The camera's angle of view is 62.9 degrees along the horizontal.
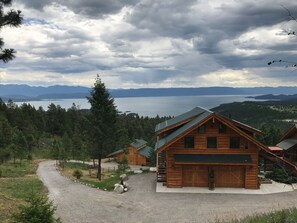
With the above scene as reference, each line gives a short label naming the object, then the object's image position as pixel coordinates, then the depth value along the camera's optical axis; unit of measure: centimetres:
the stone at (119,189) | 2157
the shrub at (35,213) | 985
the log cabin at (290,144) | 2915
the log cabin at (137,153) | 4986
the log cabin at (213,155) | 2313
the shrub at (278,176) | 2564
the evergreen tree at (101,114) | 2782
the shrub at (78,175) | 2775
